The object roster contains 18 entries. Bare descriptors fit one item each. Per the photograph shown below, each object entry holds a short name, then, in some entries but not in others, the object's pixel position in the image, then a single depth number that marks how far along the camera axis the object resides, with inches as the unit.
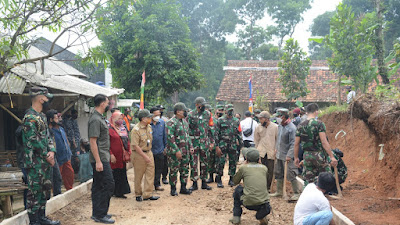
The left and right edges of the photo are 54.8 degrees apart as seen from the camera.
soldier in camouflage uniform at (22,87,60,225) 220.5
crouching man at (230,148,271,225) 239.0
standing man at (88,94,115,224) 243.8
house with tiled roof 946.1
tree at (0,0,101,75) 231.6
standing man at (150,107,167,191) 355.3
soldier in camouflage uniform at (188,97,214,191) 352.2
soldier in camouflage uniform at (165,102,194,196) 331.0
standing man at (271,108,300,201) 313.7
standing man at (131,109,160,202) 306.0
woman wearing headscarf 304.3
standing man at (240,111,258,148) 452.4
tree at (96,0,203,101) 761.6
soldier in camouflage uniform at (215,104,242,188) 378.3
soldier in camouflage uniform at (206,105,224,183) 382.0
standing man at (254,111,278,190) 332.8
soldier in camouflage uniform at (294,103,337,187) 267.1
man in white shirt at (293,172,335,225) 178.7
